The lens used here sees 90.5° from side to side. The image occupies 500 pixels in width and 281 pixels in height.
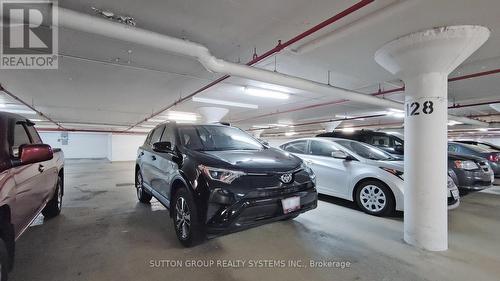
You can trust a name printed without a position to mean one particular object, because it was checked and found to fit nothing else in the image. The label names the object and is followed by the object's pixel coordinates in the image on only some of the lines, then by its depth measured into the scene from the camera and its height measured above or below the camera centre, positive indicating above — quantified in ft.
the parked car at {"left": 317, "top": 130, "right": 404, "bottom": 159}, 19.84 +0.24
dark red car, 5.49 -1.11
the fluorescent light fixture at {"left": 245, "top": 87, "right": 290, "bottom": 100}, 21.02 +4.24
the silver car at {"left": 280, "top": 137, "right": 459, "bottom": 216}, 12.75 -1.79
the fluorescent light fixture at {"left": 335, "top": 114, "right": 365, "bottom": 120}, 36.23 +3.73
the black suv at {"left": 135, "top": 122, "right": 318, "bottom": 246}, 7.53 -1.44
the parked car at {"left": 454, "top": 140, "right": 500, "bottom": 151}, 24.89 -0.30
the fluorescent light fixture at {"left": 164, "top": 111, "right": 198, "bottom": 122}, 35.52 +3.87
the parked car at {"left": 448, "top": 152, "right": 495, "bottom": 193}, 16.55 -2.15
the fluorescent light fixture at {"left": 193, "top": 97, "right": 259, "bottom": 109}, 25.53 +4.22
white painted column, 9.19 +0.48
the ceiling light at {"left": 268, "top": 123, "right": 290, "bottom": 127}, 50.88 +3.25
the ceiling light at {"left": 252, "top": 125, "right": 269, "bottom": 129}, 53.21 +3.18
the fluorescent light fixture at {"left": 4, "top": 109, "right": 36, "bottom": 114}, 32.72 +4.00
